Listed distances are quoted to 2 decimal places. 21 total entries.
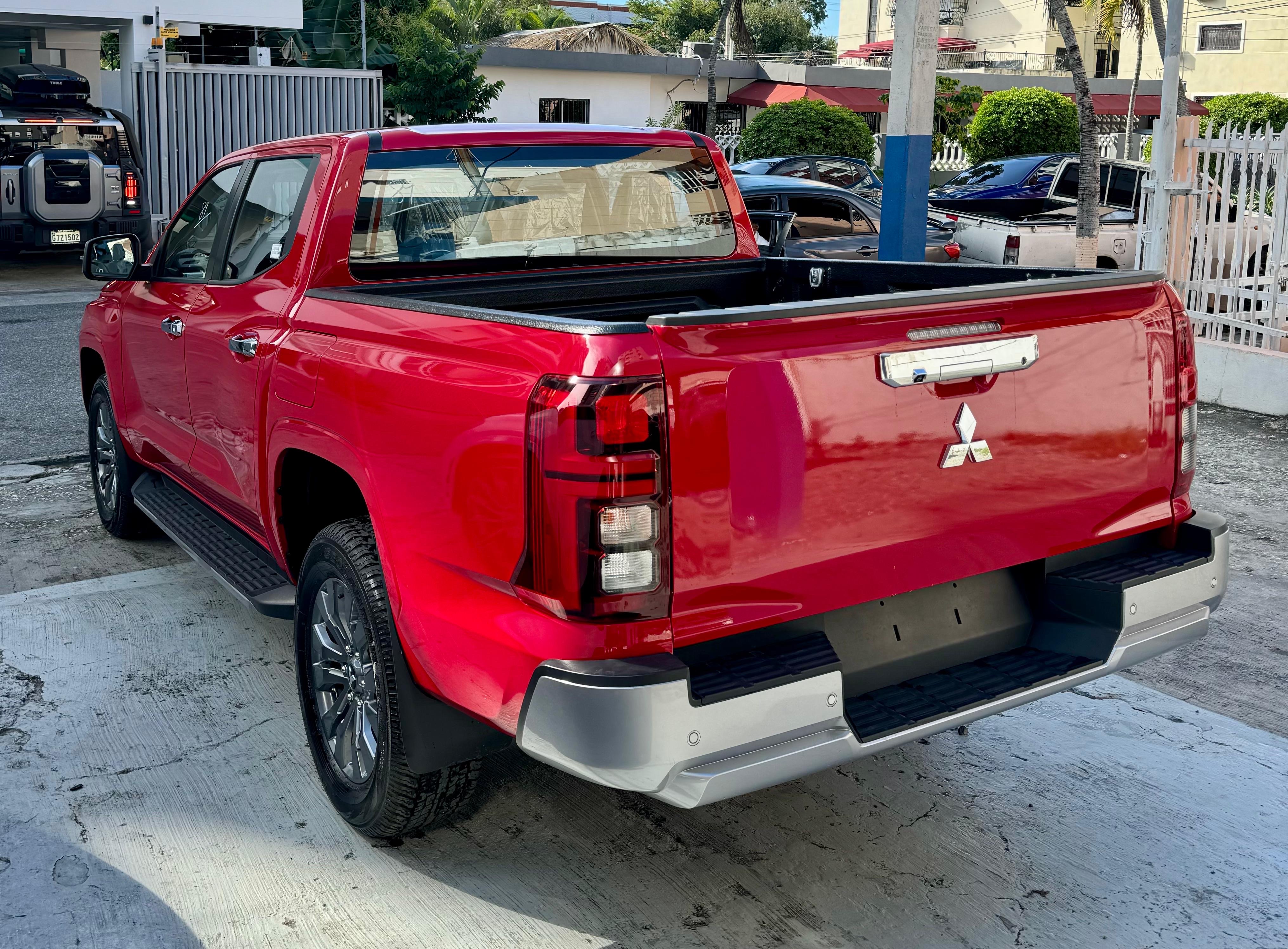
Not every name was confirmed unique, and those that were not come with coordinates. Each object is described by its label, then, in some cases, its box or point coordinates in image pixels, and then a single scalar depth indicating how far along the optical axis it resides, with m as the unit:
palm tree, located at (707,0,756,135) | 32.88
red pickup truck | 2.66
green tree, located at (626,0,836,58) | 60.47
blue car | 15.10
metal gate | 18.16
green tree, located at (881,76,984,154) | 32.69
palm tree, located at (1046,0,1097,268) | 14.43
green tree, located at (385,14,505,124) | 26.83
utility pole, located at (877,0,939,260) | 7.90
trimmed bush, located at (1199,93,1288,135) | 33.34
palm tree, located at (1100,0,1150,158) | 32.06
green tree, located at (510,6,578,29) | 51.88
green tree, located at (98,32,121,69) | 35.72
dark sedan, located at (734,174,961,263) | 12.52
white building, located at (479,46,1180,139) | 37.00
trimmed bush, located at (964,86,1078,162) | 30.36
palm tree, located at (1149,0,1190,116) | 24.23
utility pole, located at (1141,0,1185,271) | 10.36
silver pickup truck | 13.88
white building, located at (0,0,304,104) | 17.91
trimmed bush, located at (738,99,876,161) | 30.38
